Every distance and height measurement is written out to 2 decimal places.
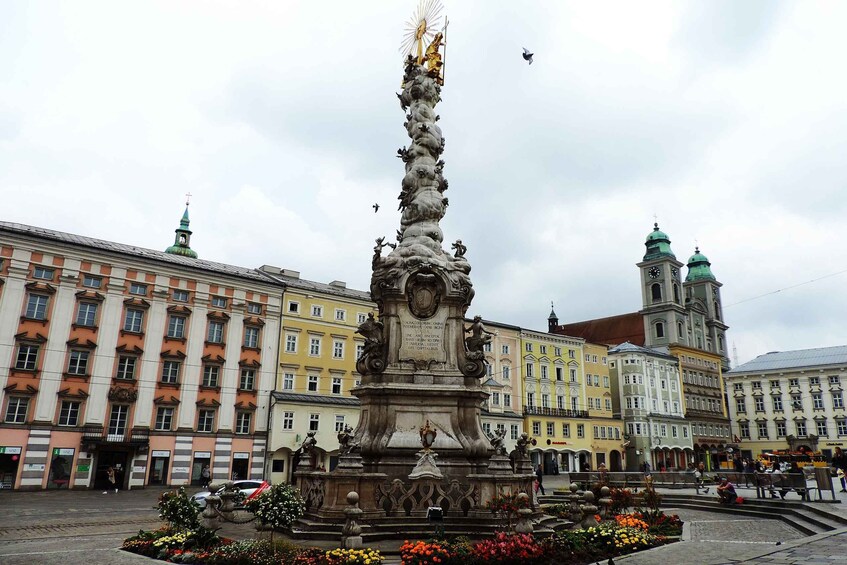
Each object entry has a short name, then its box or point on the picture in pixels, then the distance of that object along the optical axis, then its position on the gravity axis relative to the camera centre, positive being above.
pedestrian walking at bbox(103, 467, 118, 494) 37.10 -0.84
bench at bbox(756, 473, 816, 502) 19.19 -0.45
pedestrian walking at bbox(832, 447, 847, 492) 24.14 +0.33
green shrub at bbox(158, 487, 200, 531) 12.43 -0.98
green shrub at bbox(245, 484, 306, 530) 11.32 -0.80
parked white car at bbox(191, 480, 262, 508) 25.81 -0.99
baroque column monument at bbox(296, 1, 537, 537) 13.45 +1.62
